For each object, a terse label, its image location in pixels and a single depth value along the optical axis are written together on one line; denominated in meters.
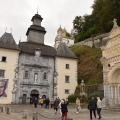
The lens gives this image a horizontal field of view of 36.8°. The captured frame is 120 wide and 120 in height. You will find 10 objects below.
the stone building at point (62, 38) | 71.25
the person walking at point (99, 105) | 13.32
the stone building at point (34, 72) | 31.19
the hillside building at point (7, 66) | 29.25
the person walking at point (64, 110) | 11.70
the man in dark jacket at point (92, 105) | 12.76
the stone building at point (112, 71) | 22.94
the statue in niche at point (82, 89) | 28.77
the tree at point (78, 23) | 63.54
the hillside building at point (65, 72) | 33.44
